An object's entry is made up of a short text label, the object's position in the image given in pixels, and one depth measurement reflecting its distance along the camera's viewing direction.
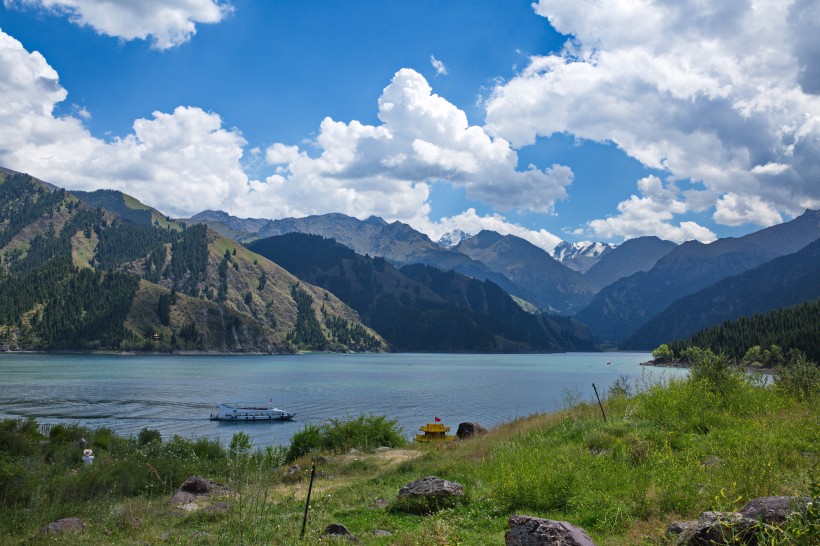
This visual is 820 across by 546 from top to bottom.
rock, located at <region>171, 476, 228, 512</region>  20.00
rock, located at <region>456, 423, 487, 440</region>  36.29
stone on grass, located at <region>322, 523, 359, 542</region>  12.62
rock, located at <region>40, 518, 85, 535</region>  14.37
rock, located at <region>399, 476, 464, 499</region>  15.93
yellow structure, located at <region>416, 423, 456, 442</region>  43.09
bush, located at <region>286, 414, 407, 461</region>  34.66
